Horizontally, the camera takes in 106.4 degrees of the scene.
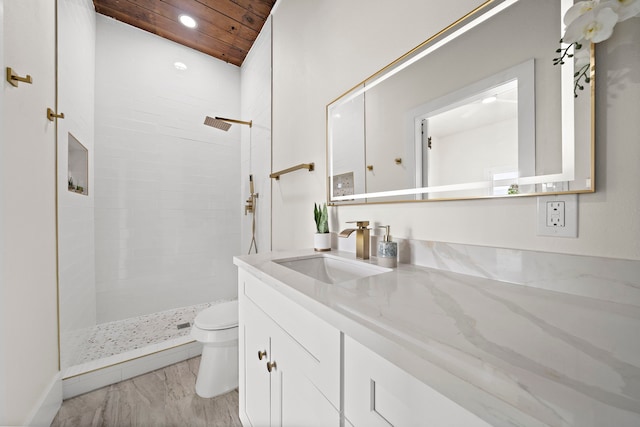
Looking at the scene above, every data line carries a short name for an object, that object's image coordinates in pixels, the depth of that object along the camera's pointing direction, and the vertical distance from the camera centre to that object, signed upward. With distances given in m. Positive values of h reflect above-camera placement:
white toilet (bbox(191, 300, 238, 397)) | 1.42 -0.88
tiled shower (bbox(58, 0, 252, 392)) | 1.69 +0.20
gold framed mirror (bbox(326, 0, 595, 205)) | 0.60 +0.31
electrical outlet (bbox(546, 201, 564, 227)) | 0.60 -0.01
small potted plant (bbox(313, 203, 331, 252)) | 1.26 -0.10
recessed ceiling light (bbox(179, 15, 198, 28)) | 2.06 +1.68
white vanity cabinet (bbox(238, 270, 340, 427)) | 0.55 -0.44
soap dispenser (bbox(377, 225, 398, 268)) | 0.89 -0.16
